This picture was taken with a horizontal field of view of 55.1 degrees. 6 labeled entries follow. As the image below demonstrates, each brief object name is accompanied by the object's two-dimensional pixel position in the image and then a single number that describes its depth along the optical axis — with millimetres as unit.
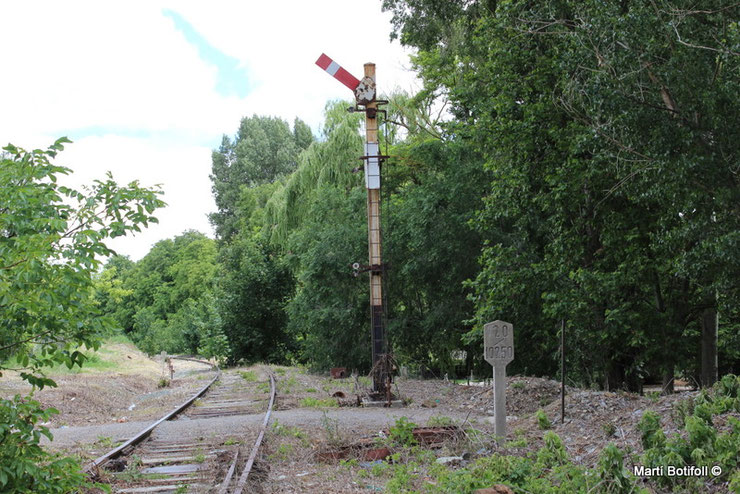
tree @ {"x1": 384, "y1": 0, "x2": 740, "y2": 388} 10680
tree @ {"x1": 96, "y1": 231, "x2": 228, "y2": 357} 54344
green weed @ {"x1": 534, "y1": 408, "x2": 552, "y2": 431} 9211
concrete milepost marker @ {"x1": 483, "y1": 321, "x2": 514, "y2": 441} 8938
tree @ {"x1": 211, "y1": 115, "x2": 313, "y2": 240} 67062
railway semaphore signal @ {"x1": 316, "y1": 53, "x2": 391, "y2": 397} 15002
